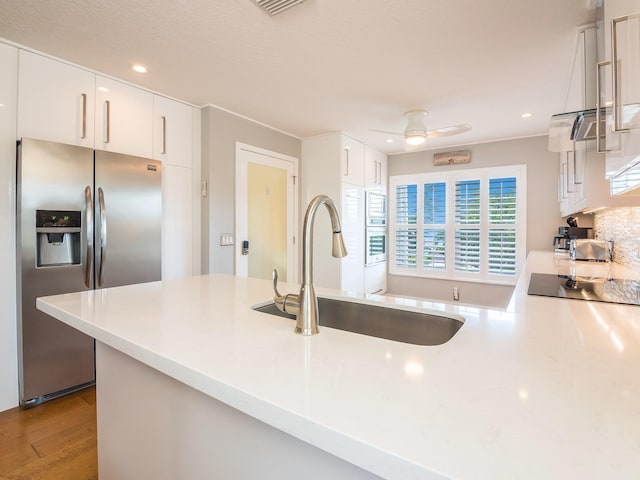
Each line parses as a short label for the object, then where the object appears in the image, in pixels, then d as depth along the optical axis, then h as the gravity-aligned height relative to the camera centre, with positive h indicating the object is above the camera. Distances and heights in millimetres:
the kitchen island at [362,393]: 463 -293
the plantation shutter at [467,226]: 4555 +152
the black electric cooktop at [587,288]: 1412 -258
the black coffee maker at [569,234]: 3570 +32
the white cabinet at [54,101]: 2176 +957
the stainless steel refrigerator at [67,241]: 2119 -35
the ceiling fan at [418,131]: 3089 +1029
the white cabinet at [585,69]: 1740 +997
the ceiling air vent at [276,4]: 1716 +1242
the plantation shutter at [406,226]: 5027 +165
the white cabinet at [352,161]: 4090 +1003
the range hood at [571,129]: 1303 +505
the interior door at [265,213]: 3471 +276
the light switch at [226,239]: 3246 -29
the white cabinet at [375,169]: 4613 +1008
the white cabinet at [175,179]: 2918 +532
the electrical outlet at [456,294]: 4641 -821
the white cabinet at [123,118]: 2527 +962
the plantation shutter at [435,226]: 4797 +159
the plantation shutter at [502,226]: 4336 +145
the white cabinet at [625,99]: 922 +415
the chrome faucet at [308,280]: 956 -130
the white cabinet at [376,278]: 4633 -618
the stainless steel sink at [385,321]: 1195 -346
